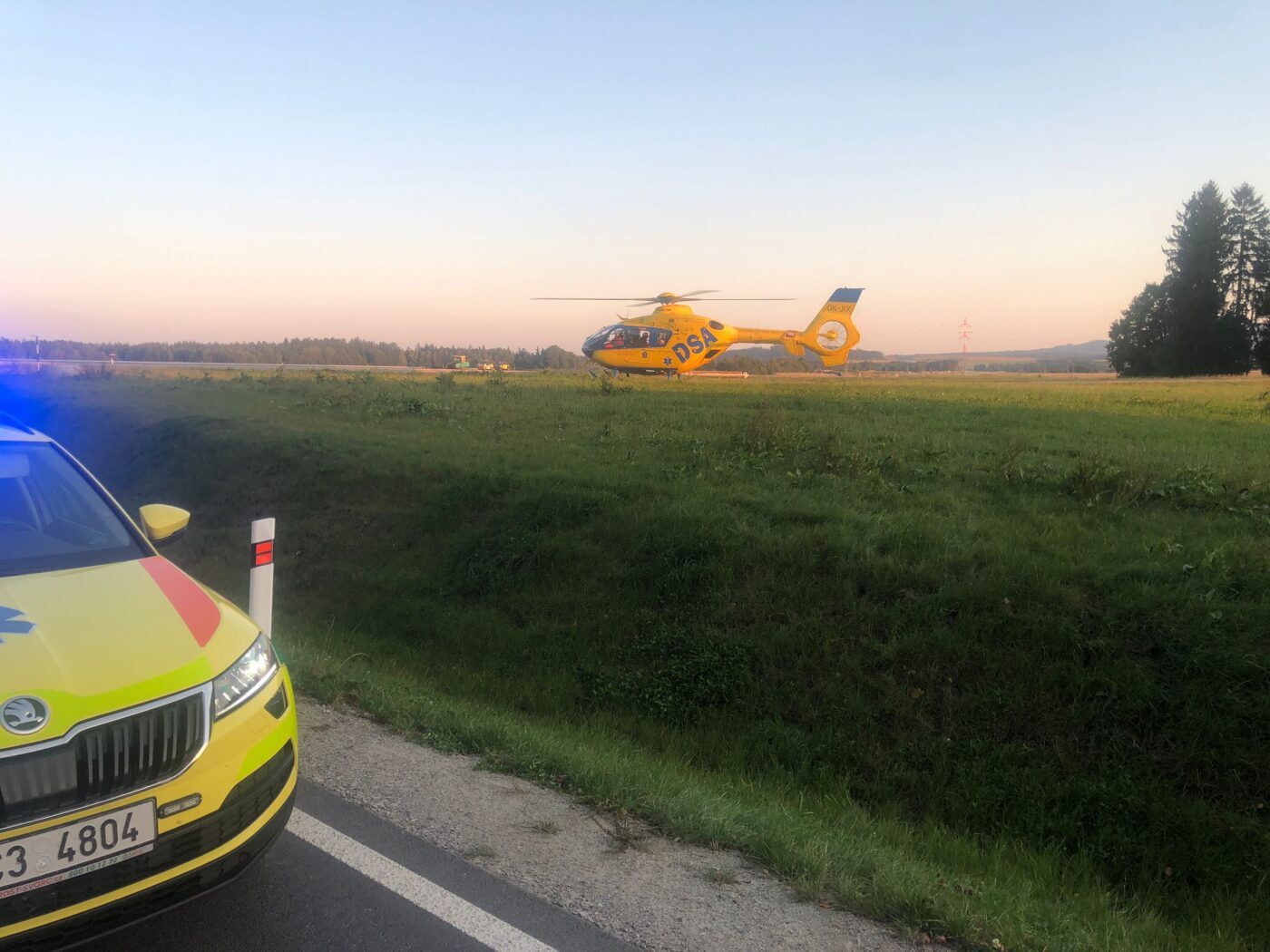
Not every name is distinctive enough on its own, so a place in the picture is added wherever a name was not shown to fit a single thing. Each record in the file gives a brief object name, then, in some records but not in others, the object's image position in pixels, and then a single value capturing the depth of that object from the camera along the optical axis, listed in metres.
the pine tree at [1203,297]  56.03
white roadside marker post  5.79
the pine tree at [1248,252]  57.59
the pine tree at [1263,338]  54.88
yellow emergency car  2.50
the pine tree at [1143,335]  60.41
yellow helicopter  33.97
